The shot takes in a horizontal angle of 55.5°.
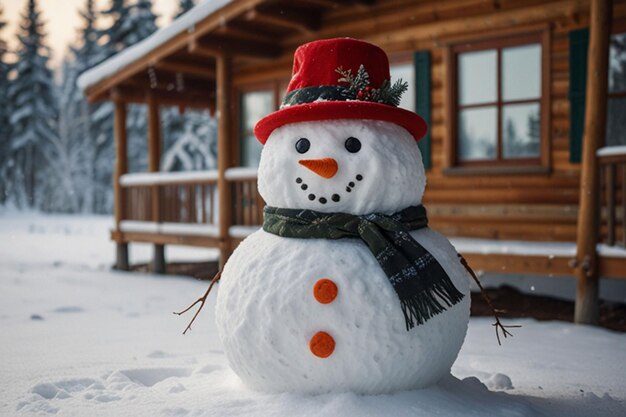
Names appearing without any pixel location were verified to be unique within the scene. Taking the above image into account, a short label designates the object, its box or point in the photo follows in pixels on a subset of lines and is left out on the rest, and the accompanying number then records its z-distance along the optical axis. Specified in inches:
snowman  100.5
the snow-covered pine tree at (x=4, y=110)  1496.1
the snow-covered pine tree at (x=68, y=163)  1720.0
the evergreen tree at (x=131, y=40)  1015.0
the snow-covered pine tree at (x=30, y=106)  1441.9
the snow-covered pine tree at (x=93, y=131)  1259.0
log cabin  215.2
